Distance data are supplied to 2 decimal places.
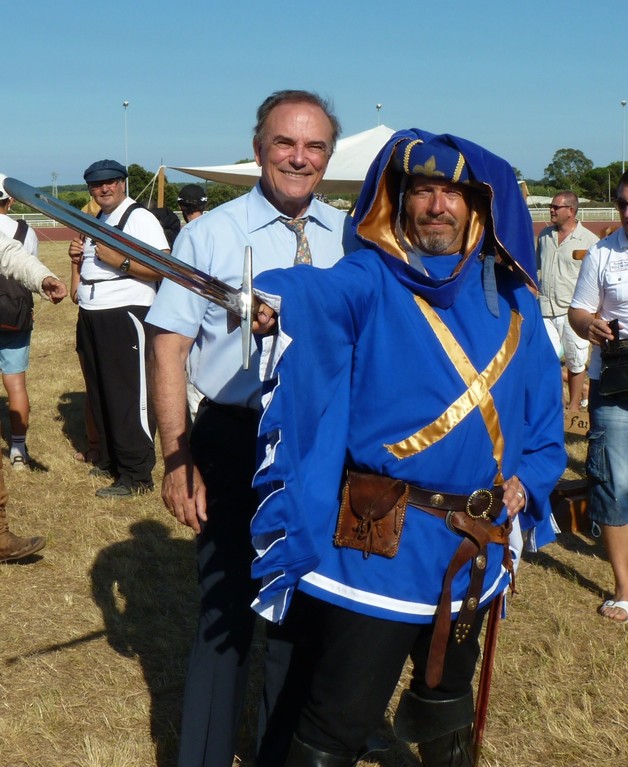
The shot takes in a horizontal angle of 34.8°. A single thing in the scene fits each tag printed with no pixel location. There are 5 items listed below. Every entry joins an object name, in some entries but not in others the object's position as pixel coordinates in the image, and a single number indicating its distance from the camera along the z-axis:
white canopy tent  14.27
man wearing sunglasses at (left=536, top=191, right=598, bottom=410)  8.73
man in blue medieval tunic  2.34
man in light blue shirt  2.82
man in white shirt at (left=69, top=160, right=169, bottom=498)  6.45
